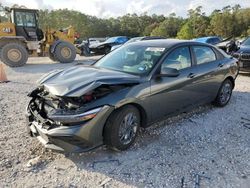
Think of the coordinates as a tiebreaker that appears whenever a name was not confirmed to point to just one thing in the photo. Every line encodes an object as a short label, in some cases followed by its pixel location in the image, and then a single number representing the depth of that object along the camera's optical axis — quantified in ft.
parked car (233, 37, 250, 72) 20.34
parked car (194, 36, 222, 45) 37.44
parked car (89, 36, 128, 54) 44.45
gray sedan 7.51
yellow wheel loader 29.41
